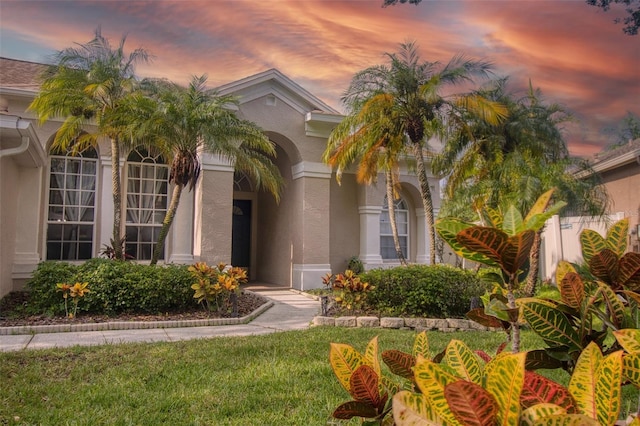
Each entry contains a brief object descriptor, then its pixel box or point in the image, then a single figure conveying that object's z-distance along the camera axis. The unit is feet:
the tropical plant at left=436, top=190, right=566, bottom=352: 3.98
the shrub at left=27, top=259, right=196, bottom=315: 29.40
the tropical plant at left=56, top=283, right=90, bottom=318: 27.76
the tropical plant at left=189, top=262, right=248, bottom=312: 30.40
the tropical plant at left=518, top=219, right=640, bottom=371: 4.28
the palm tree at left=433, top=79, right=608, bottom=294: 38.04
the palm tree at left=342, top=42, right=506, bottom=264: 35.78
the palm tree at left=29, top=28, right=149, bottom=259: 32.94
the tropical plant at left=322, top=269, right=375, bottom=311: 29.89
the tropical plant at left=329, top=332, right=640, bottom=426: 2.90
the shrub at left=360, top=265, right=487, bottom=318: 29.96
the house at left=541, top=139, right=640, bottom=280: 49.58
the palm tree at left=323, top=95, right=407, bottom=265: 38.19
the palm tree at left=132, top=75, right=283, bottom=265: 32.86
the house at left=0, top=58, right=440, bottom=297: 36.55
